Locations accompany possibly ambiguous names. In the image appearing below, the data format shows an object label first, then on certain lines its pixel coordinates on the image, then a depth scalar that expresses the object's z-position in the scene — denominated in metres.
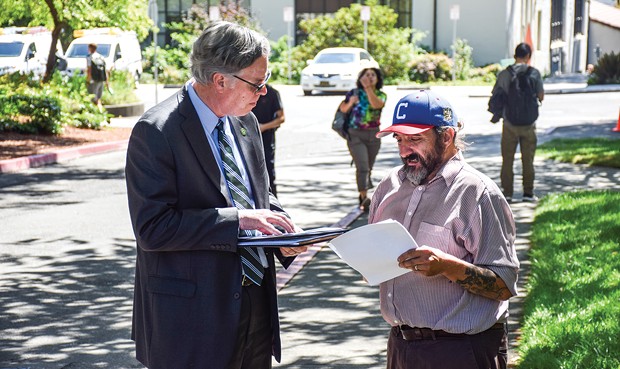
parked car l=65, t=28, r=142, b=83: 39.25
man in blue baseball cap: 3.69
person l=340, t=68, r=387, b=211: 12.11
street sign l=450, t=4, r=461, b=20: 41.81
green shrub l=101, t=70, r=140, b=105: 28.08
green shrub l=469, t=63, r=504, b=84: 43.91
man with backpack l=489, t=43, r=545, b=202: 12.71
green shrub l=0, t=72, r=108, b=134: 21.75
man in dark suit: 3.57
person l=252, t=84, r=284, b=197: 10.82
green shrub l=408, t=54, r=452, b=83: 43.16
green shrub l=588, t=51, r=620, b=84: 41.53
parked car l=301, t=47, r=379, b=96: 37.19
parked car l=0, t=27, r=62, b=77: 37.06
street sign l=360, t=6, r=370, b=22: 41.97
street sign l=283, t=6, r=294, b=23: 43.37
